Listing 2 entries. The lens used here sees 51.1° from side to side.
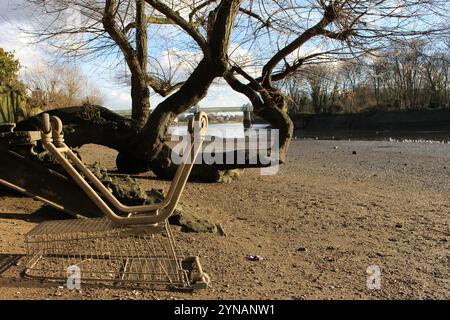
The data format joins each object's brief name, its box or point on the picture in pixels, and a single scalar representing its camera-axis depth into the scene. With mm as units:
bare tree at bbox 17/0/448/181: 8828
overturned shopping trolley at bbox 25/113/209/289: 4309
